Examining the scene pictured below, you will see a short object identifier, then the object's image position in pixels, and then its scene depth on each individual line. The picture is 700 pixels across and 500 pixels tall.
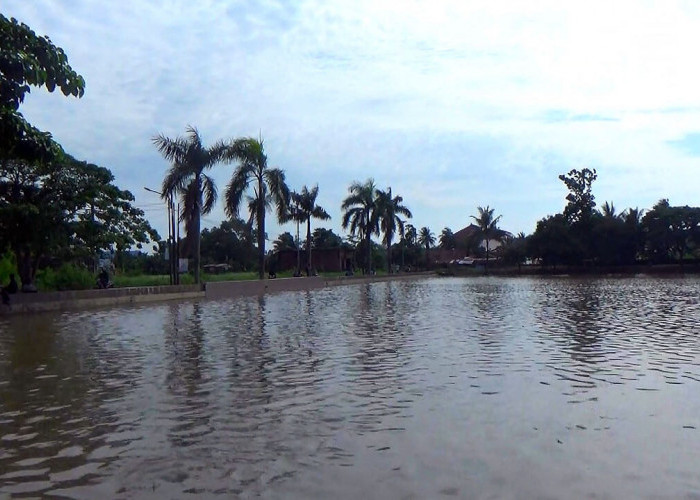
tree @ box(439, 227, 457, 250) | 113.57
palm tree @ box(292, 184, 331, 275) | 54.25
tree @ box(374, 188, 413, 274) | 65.50
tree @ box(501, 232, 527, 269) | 77.37
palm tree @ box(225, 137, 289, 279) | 37.50
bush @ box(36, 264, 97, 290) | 29.23
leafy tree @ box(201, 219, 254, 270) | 86.88
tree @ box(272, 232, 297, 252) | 96.07
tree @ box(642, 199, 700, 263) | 64.06
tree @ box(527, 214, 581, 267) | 70.12
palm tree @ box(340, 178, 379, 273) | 64.12
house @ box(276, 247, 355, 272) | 84.00
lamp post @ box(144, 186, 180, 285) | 36.06
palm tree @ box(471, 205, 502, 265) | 84.72
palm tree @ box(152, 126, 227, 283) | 35.12
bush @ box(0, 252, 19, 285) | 29.20
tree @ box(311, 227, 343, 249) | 97.00
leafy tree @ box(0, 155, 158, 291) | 23.61
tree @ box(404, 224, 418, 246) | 110.99
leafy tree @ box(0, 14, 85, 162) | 6.21
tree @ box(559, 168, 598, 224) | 73.38
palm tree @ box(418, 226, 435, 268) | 116.47
